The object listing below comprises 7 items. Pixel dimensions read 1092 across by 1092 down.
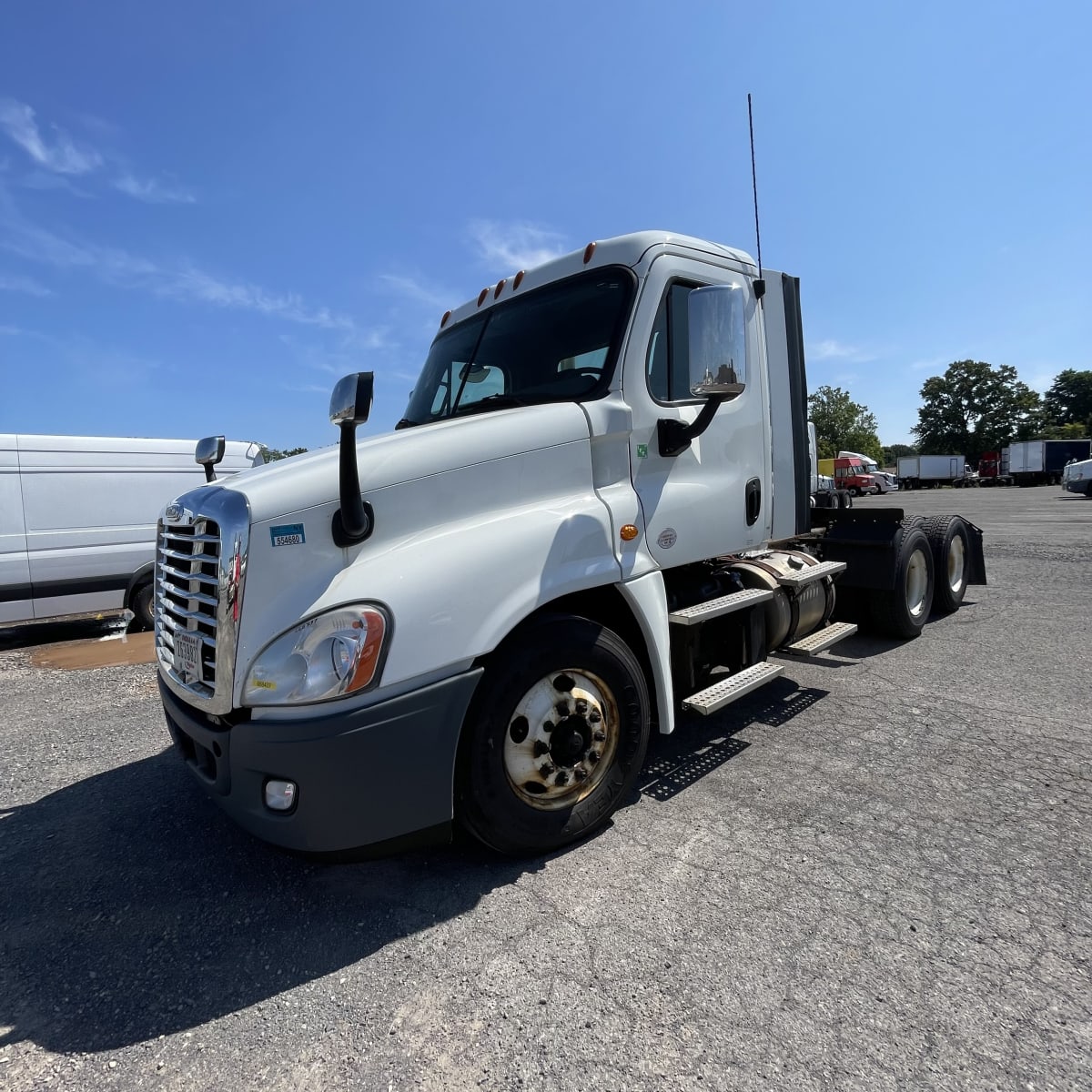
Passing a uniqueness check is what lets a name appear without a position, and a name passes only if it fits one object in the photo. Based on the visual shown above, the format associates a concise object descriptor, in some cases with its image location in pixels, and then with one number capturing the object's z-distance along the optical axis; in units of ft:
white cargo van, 26.71
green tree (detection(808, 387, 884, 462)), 255.50
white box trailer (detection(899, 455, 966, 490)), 188.03
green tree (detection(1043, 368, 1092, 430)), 303.68
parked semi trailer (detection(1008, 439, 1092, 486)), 153.89
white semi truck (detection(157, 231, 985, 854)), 7.72
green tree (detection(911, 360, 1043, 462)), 261.03
